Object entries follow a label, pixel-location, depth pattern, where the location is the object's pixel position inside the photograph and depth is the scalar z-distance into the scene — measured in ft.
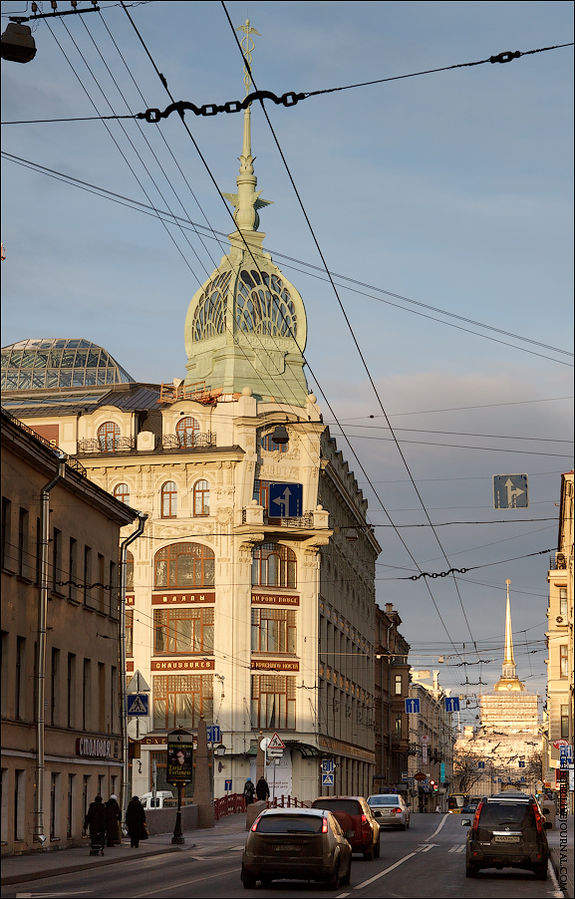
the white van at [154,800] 207.05
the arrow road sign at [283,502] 240.73
